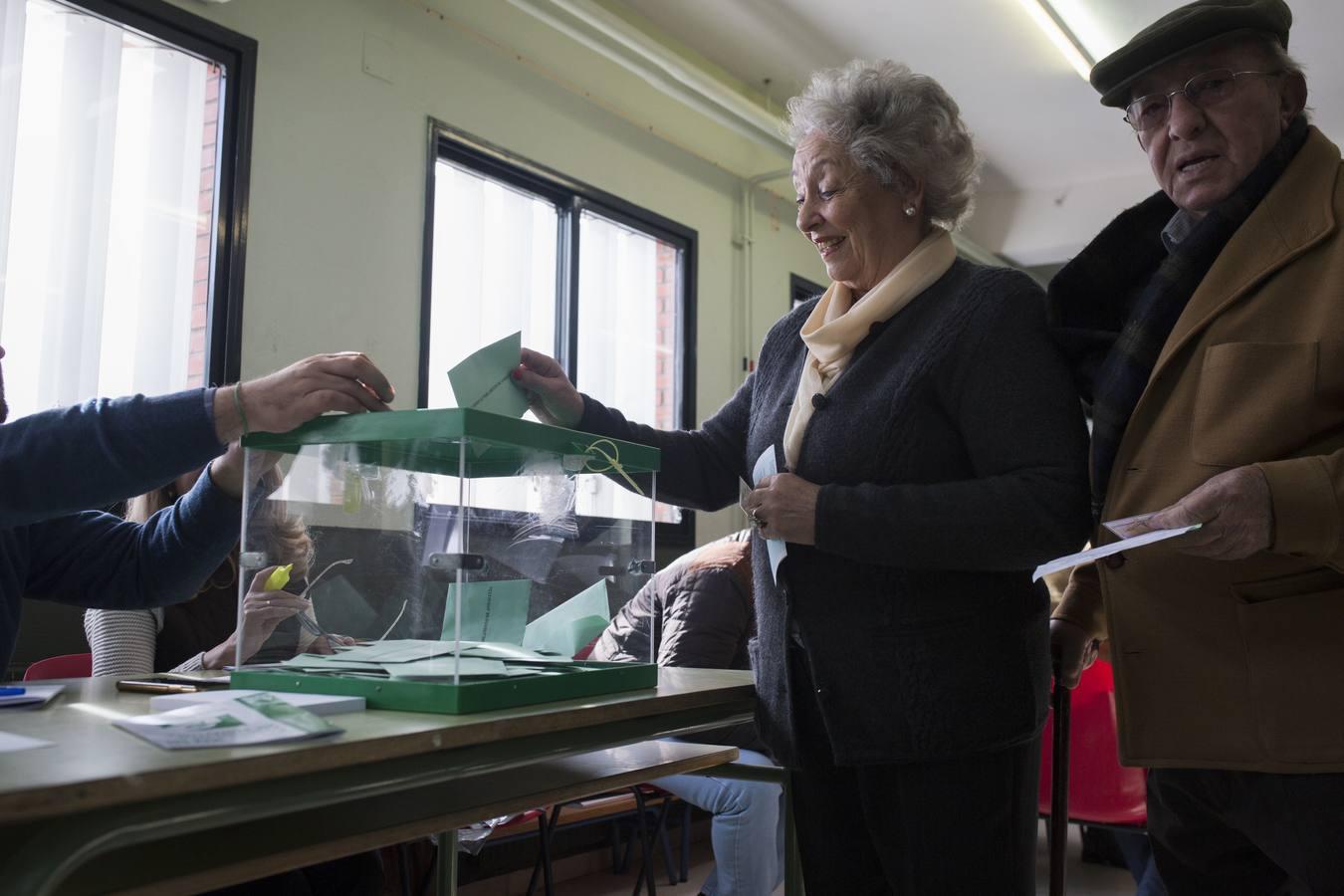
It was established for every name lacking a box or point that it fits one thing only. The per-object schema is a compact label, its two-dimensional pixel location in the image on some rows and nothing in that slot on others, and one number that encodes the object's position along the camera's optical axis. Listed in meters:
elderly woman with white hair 1.21
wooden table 0.74
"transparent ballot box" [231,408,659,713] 1.13
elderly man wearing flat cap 1.05
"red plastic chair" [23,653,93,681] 2.35
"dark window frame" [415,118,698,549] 3.93
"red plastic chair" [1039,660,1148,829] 3.04
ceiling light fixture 4.53
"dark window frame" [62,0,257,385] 3.19
